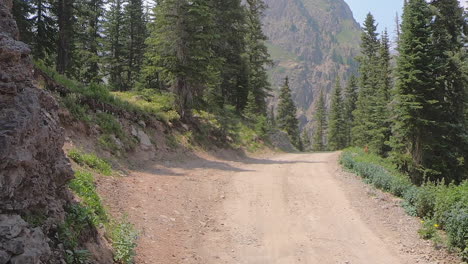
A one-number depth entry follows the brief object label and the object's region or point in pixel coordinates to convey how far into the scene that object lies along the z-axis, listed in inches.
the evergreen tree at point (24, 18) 800.9
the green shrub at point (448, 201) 332.8
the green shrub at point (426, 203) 379.5
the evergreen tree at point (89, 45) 1307.8
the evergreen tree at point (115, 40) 1349.7
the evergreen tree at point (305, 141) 3831.9
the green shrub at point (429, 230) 330.3
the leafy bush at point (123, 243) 229.1
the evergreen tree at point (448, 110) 800.9
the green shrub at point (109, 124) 550.0
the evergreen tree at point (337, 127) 2623.0
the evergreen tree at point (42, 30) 940.0
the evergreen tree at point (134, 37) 1346.8
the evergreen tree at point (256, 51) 1520.7
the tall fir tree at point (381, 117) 1166.3
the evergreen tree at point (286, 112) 2420.0
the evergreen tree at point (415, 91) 794.2
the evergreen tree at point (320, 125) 3139.0
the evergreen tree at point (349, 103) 2655.0
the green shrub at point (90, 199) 251.2
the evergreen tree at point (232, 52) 1198.9
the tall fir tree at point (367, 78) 1555.6
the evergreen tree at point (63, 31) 968.9
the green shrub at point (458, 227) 297.6
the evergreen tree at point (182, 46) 784.3
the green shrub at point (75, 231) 183.9
